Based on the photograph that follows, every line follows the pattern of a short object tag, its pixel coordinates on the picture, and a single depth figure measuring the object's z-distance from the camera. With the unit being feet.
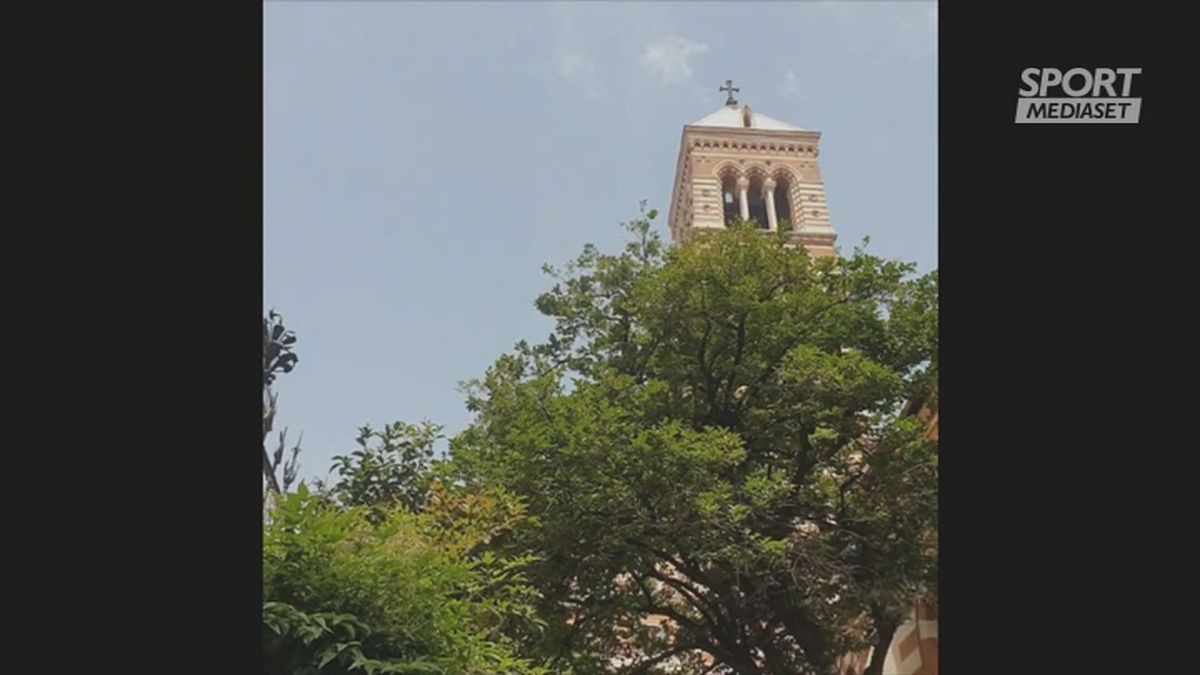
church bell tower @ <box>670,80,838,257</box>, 111.65
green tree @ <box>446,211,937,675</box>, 42.60
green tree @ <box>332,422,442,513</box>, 41.42
